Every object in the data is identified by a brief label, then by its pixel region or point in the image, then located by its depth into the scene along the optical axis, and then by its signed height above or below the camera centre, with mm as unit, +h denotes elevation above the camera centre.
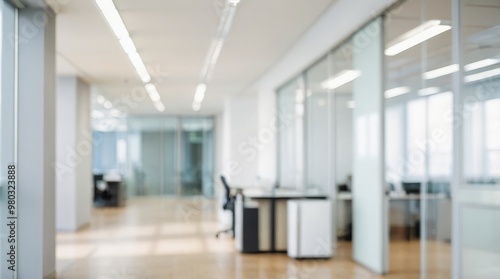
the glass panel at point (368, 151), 6332 -20
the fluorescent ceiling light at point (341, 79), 7321 +1080
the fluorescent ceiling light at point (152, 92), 13039 +1612
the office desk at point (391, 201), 7832 -888
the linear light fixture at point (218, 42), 6527 +1756
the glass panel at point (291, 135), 10172 +309
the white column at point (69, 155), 10945 -103
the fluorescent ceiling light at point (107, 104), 17062 +1596
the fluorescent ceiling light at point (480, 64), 4309 +744
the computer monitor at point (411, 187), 8245 -625
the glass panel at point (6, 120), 5746 +344
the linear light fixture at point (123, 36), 6237 +1725
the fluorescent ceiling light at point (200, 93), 13172 +1628
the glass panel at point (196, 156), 21359 -261
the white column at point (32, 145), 5922 +62
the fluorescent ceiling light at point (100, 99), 15566 +1610
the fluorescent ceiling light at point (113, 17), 6090 +1743
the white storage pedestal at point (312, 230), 7465 -1177
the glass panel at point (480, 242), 4172 -795
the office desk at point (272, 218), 8062 -1094
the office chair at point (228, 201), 10070 -1015
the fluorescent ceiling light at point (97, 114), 20447 +1485
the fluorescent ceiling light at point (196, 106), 17588 +1572
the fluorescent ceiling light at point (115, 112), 19962 +1526
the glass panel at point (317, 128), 8516 +386
